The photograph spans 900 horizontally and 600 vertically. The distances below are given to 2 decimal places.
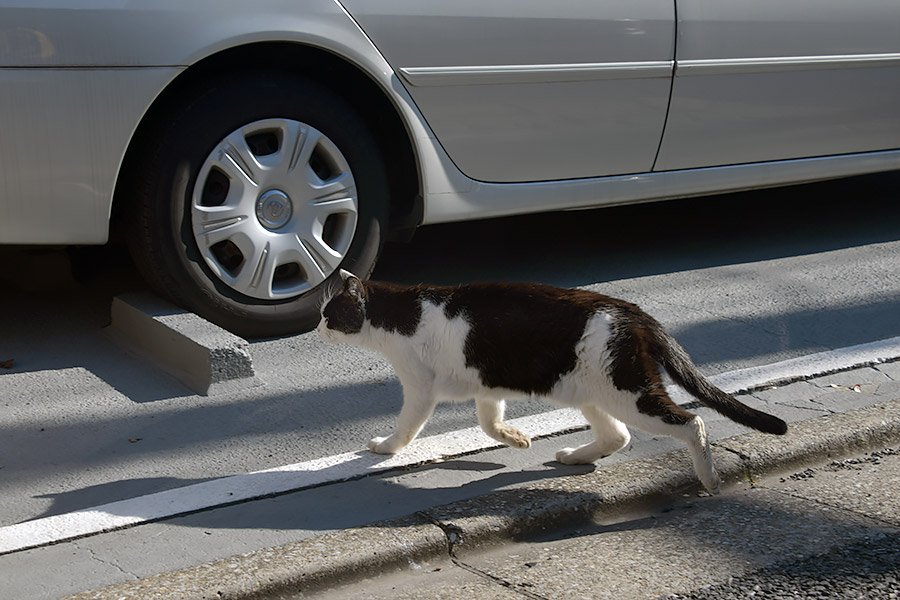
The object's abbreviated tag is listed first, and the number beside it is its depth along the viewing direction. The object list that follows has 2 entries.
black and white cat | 3.02
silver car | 3.78
